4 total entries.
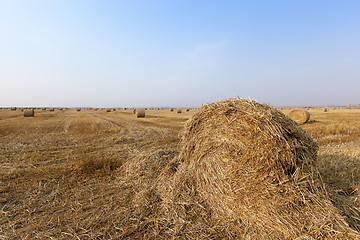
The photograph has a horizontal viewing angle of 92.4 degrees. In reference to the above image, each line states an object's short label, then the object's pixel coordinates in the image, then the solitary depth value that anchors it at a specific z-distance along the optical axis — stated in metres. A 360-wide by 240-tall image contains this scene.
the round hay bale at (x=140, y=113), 27.29
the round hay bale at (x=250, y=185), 2.39
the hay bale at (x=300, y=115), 16.44
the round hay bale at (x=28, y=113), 26.68
